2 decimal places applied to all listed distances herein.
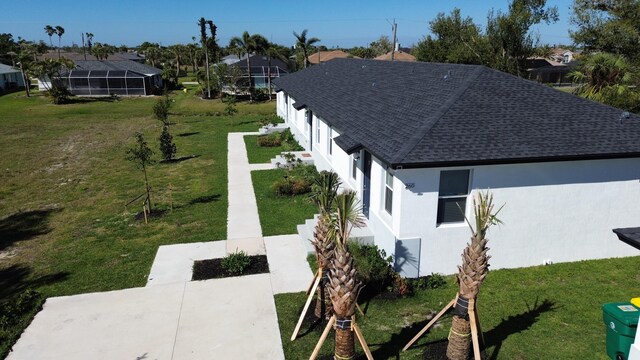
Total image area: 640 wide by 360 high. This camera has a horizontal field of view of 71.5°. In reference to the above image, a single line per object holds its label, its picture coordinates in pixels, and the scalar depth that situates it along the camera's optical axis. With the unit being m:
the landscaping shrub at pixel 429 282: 10.40
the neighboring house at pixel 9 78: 57.88
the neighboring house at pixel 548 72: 67.97
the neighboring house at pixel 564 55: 86.02
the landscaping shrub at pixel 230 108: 38.41
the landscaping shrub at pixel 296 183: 17.33
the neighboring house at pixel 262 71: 58.22
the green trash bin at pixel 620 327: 7.36
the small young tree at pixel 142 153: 16.08
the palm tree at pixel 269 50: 48.56
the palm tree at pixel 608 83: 17.20
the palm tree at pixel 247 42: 47.69
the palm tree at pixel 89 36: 126.62
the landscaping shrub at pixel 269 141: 26.47
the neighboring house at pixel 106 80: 51.12
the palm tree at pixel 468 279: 6.84
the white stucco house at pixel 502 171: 10.25
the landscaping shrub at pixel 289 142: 24.58
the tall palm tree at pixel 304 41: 53.66
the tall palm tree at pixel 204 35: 48.59
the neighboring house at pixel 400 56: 74.89
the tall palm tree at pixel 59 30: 90.12
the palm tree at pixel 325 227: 7.87
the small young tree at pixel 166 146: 22.75
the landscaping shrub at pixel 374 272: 10.05
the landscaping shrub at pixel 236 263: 11.19
